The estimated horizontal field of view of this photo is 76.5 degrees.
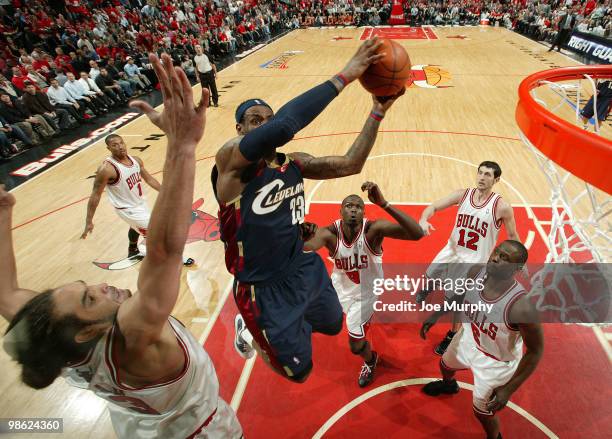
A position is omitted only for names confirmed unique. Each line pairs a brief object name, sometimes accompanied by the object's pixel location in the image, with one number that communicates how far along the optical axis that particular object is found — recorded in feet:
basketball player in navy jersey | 7.57
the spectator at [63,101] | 33.96
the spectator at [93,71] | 38.72
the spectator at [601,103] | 14.62
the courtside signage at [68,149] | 27.10
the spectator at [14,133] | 28.85
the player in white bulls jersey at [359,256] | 10.59
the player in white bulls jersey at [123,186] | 15.02
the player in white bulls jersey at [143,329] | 3.97
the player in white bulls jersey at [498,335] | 7.66
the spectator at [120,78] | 41.32
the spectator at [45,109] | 31.07
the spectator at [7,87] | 31.24
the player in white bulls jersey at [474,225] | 11.73
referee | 35.70
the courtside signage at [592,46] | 38.86
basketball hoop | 6.70
